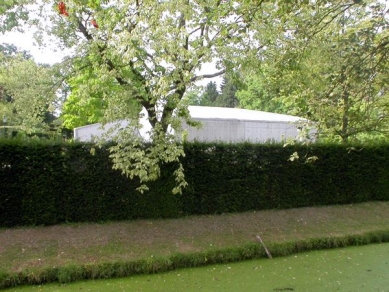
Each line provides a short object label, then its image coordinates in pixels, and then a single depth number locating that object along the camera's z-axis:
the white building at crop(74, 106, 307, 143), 9.96
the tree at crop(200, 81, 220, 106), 47.79
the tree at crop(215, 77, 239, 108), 40.67
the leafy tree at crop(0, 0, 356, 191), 5.25
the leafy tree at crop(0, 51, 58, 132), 6.78
